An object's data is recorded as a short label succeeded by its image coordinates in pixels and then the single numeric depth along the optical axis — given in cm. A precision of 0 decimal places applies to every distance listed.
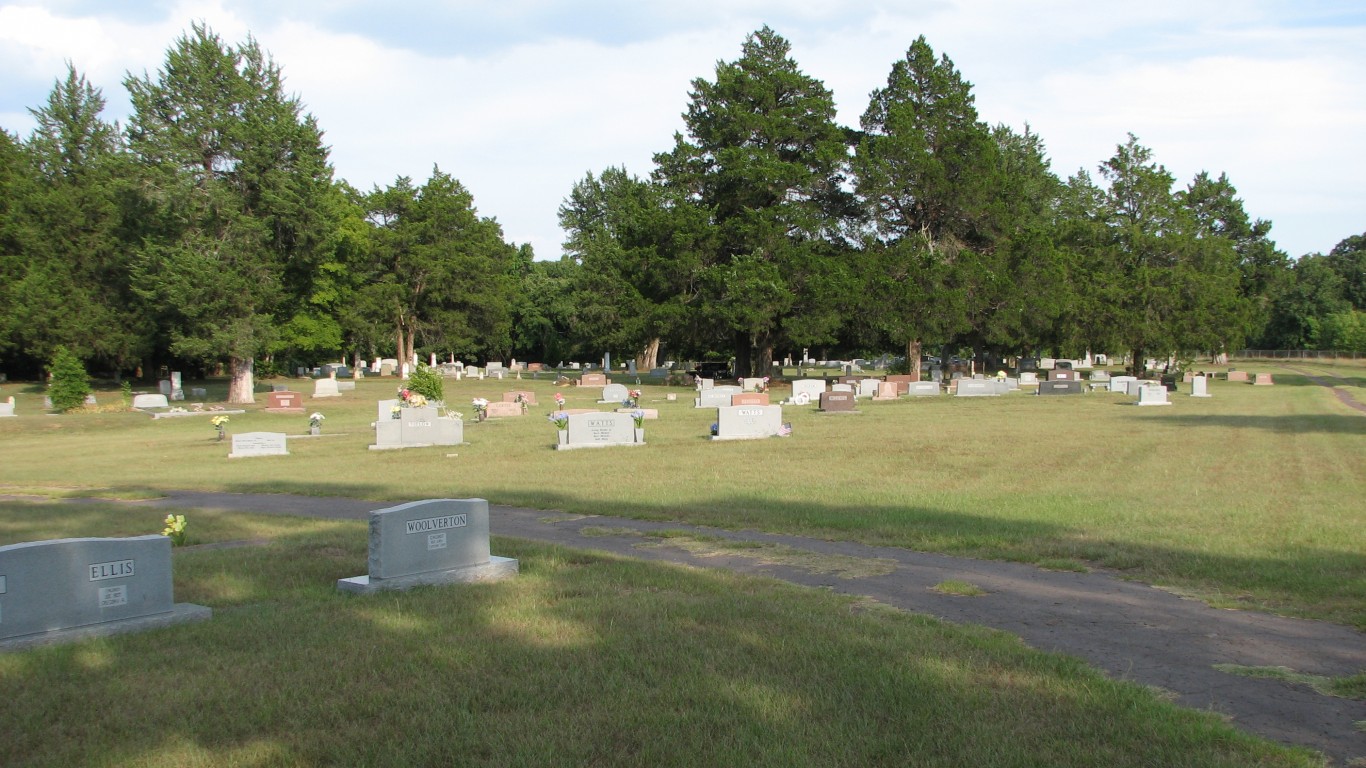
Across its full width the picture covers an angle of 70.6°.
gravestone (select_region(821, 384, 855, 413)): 3116
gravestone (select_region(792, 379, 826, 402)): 3721
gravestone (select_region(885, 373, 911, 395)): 4291
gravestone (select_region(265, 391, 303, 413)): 3834
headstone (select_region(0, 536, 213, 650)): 582
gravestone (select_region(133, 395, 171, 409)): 3928
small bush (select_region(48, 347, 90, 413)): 3806
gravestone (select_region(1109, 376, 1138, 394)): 4256
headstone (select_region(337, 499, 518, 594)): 735
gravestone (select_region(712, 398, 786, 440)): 2291
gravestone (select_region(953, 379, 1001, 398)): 4122
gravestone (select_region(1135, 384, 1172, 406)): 3462
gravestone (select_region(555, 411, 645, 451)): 2169
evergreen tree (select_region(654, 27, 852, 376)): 4822
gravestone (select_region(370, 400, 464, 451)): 2314
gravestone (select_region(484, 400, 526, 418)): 3177
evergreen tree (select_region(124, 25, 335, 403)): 4097
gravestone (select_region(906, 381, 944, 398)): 4197
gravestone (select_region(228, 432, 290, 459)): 2295
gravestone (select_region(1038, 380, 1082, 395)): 4247
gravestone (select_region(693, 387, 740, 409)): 3450
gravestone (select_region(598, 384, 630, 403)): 4069
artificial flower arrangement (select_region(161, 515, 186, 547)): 945
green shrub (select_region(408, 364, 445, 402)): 3070
